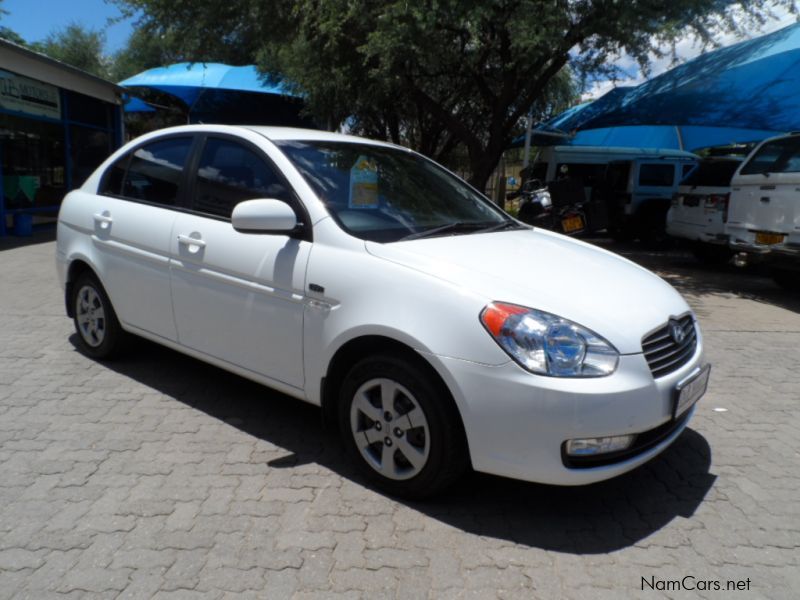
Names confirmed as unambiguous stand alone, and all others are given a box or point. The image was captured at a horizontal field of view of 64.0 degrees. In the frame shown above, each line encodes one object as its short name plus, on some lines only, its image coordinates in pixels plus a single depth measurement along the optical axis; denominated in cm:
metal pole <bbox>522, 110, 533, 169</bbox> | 1492
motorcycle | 971
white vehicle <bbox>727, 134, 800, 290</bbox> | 743
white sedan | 258
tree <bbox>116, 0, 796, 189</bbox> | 871
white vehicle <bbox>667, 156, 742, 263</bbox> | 1005
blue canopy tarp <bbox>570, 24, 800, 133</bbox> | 1083
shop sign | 1157
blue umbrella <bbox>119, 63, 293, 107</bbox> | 1502
